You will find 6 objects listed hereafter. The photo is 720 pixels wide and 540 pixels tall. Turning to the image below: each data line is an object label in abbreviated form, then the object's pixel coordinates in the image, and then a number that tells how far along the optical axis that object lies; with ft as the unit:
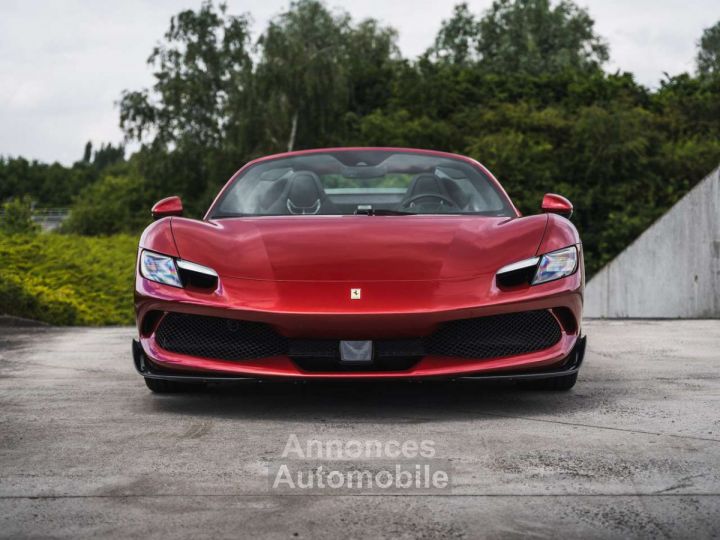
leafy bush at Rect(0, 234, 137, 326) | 38.83
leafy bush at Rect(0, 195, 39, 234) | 62.69
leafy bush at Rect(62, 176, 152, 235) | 171.42
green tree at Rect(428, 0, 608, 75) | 196.65
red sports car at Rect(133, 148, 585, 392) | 14.01
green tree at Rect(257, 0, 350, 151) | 135.23
